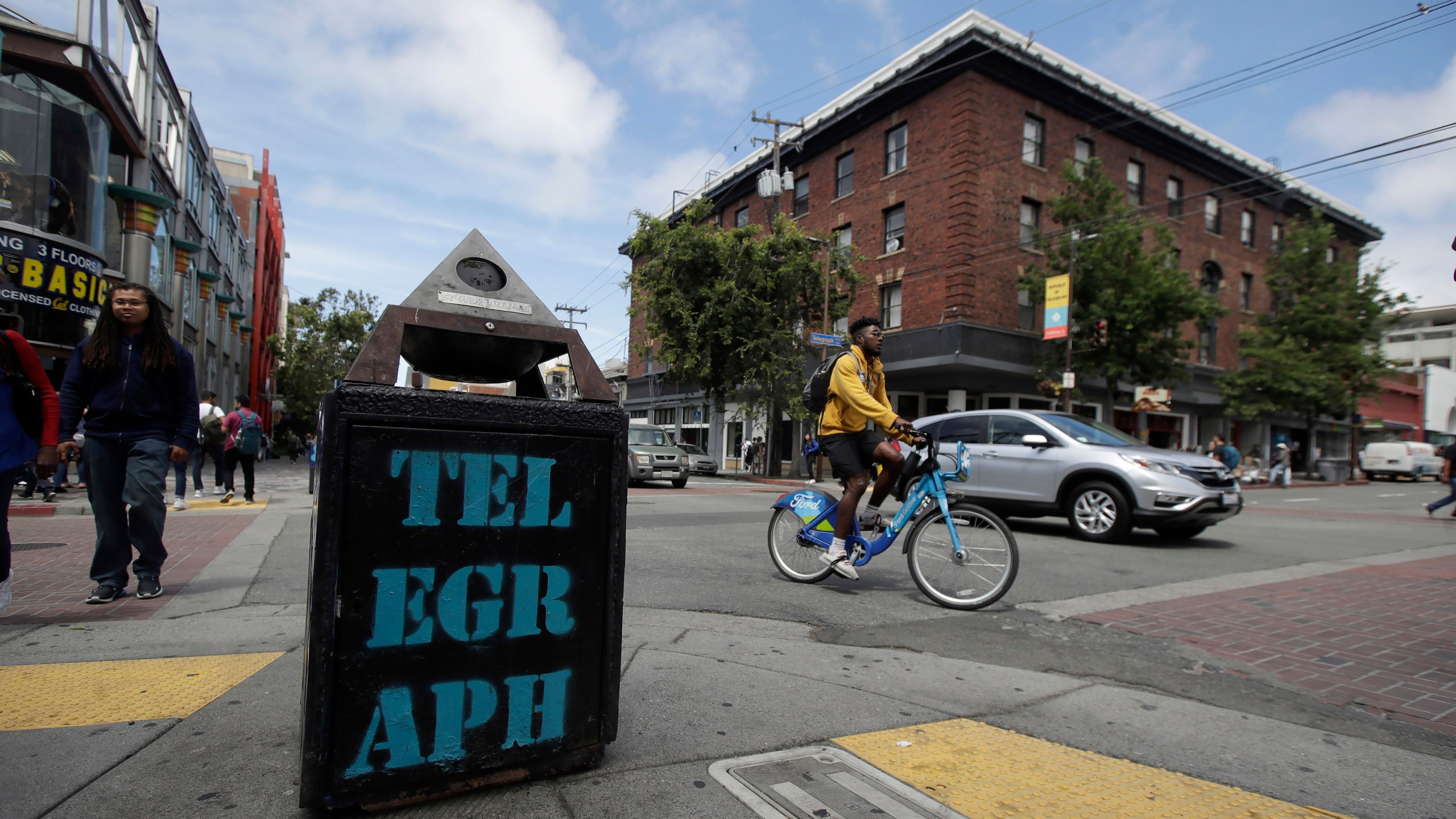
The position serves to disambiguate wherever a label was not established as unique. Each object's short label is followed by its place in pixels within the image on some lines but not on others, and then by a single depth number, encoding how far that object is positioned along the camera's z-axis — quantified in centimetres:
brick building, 2434
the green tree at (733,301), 2512
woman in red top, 348
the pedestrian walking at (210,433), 1112
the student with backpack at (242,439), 1141
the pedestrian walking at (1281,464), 2725
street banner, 2217
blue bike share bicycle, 480
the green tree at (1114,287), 2370
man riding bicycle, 504
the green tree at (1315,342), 2811
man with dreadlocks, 423
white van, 3369
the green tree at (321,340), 4241
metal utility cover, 210
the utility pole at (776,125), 2869
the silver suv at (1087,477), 842
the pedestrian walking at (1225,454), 2262
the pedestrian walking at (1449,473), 1282
